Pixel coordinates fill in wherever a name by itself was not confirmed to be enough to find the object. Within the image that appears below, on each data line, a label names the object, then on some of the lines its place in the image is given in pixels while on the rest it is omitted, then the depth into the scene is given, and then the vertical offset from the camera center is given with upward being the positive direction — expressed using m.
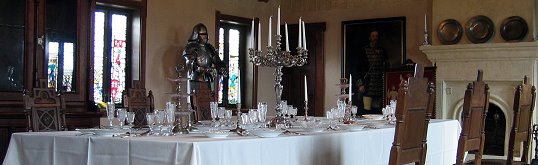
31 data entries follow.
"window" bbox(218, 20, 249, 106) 9.92 +0.42
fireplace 8.71 +0.18
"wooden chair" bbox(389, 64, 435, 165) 3.28 -0.17
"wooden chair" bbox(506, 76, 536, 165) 4.70 -0.25
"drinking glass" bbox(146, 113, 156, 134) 3.71 -0.20
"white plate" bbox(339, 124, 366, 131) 4.45 -0.28
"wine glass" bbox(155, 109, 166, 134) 3.69 -0.18
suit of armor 8.39 +0.33
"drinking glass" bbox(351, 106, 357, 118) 5.46 -0.20
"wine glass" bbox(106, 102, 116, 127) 3.93 -0.16
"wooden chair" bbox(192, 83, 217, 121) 5.71 -0.15
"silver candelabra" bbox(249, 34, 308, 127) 4.55 +0.15
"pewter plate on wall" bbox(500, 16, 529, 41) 8.69 +0.70
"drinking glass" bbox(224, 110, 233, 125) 4.20 -0.19
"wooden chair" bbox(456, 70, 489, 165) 3.90 -0.20
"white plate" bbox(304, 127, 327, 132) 4.19 -0.28
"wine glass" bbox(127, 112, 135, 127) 3.92 -0.20
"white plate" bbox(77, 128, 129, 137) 3.66 -0.27
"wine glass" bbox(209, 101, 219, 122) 4.08 -0.16
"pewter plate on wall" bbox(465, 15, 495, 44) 8.95 +0.72
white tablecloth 3.15 -0.34
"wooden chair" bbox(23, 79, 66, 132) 4.40 -0.18
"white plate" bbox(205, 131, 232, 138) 3.51 -0.27
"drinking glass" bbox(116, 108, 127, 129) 3.87 -0.18
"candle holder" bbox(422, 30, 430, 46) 9.25 +0.61
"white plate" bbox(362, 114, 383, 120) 6.01 -0.30
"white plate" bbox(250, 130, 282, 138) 3.60 -0.26
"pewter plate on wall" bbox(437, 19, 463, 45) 9.22 +0.70
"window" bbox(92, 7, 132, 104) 8.00 +0.35
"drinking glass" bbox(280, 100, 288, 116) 4.93 -0.17
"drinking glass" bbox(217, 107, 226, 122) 4.16 -0.18
